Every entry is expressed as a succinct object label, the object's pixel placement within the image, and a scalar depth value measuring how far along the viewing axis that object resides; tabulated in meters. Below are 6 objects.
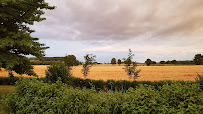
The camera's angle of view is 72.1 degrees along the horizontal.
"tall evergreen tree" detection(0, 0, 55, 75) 8.81
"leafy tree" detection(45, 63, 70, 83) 14.16
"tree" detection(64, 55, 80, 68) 22.03
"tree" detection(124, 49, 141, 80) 18.75
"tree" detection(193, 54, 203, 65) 60.03
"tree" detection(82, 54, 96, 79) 21.23
